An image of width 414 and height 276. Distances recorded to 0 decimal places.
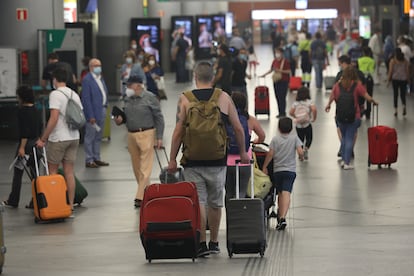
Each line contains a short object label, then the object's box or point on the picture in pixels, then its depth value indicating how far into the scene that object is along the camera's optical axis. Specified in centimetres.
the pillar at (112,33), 3656
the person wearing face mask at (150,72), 2602
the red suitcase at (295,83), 3609
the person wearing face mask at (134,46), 3477
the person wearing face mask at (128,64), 2773
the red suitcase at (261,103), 2738
